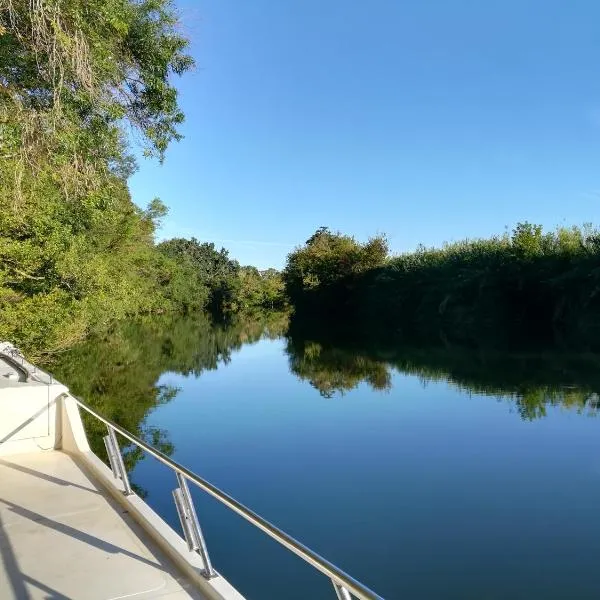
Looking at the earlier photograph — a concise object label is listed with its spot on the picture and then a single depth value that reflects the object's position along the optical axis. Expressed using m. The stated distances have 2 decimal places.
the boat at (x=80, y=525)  2.70
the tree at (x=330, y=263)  44.06
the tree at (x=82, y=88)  5.52
